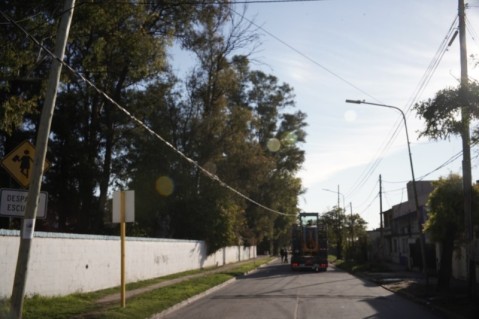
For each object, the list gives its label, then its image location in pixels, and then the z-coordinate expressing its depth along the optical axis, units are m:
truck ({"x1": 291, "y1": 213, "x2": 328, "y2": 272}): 40.22
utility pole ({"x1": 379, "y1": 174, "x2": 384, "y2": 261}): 42.34
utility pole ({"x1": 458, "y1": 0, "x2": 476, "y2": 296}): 15.16
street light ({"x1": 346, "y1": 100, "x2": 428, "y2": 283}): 22.58
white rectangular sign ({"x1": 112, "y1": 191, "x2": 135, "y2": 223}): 14.07
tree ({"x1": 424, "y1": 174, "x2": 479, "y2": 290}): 19.44
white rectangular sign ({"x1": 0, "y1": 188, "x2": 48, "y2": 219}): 10.01
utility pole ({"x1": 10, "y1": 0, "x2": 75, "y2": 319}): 9.62
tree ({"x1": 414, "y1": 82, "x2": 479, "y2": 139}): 11.45
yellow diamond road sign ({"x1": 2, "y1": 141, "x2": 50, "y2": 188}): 10.60
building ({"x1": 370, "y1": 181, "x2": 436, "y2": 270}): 37.39
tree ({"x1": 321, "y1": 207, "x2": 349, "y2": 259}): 64.12
